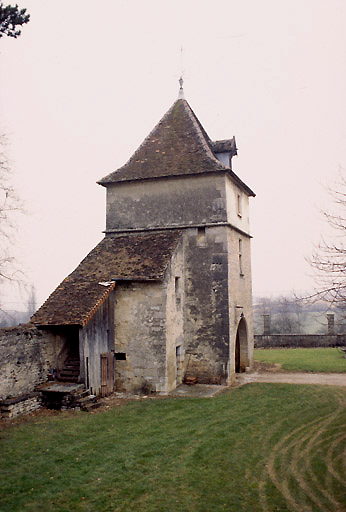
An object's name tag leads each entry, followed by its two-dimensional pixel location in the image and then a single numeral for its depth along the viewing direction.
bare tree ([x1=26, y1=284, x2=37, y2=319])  68.15
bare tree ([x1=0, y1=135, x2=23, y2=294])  14.75
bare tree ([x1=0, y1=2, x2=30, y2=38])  9.34
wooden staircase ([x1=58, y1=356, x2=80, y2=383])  14.42
